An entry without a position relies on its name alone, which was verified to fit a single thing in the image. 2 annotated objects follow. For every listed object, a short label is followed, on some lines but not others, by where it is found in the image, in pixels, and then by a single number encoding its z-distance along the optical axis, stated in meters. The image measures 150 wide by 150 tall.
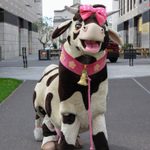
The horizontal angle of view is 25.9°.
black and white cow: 3.76
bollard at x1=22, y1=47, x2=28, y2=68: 21.49
